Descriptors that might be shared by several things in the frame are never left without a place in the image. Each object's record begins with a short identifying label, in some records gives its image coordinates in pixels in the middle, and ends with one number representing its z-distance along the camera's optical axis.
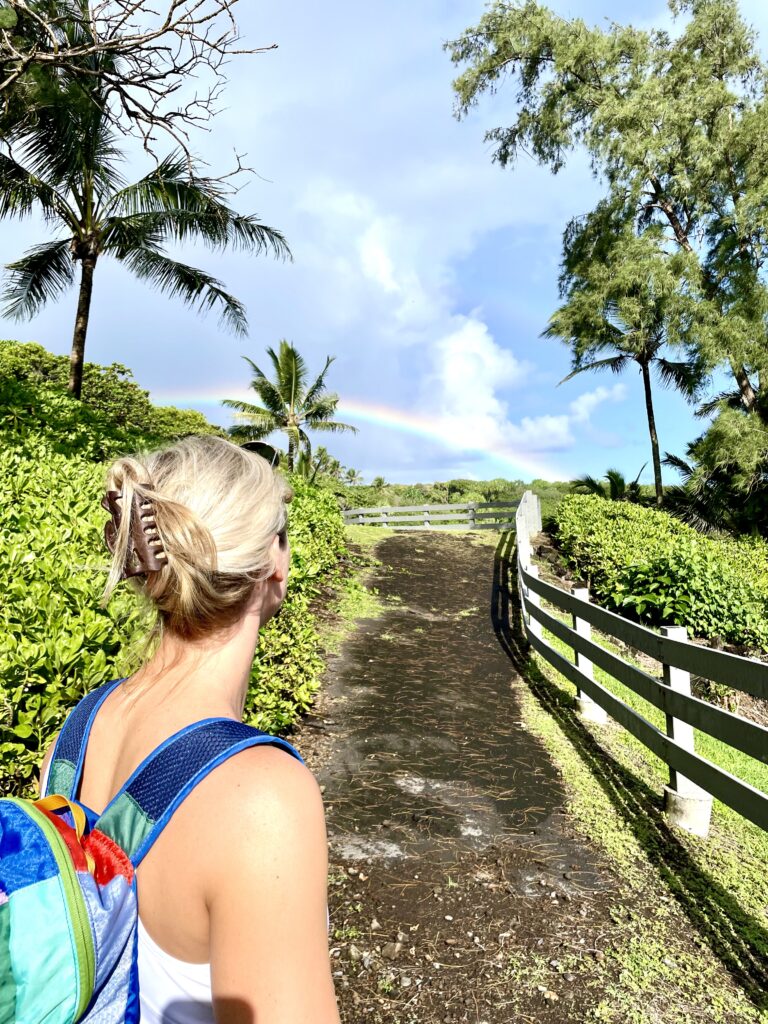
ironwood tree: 24.05
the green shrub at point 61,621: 2.98
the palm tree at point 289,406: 35.41
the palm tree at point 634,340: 25.89
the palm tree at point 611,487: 30.18
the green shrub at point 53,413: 9.82
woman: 0.96
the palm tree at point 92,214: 14.66
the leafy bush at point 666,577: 10.43
